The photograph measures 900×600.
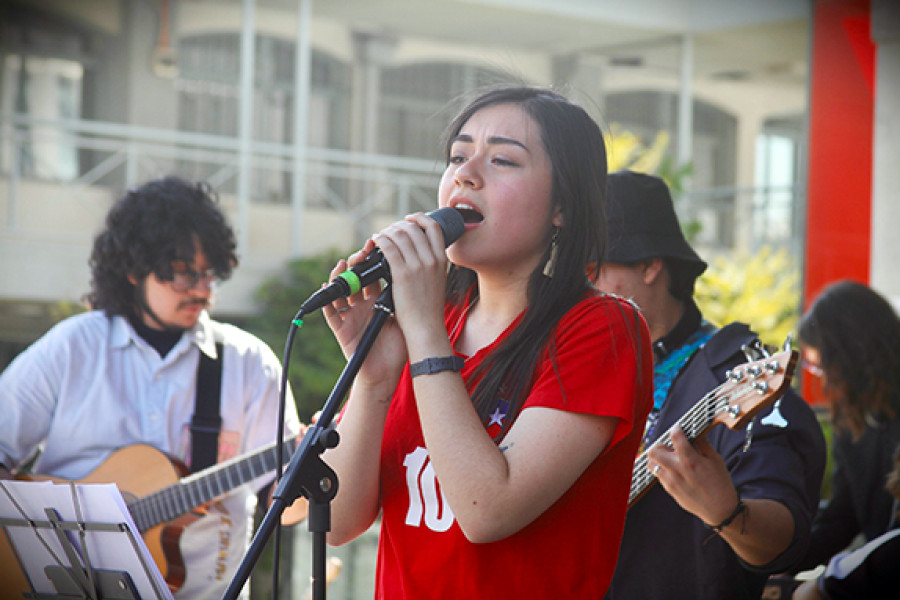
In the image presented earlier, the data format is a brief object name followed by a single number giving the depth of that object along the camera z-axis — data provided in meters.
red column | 6.59
